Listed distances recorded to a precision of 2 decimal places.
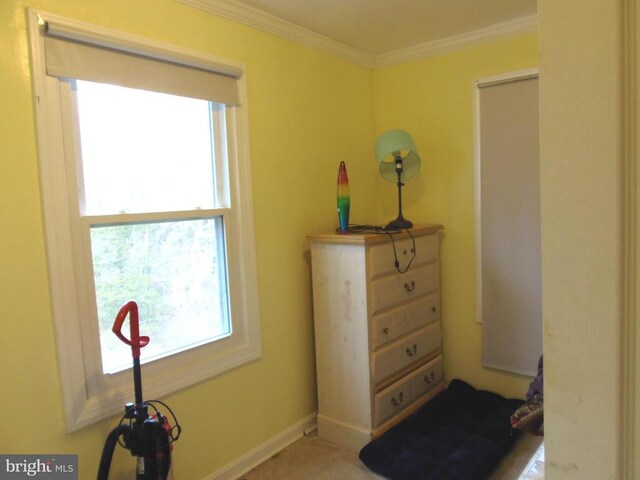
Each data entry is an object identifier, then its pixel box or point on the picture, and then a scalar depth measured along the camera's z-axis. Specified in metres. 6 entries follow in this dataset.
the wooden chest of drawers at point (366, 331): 2.35
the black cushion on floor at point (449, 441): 2.10
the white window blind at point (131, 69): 1.58
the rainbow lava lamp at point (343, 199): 2.48
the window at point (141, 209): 1.63
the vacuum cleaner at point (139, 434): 1.59
